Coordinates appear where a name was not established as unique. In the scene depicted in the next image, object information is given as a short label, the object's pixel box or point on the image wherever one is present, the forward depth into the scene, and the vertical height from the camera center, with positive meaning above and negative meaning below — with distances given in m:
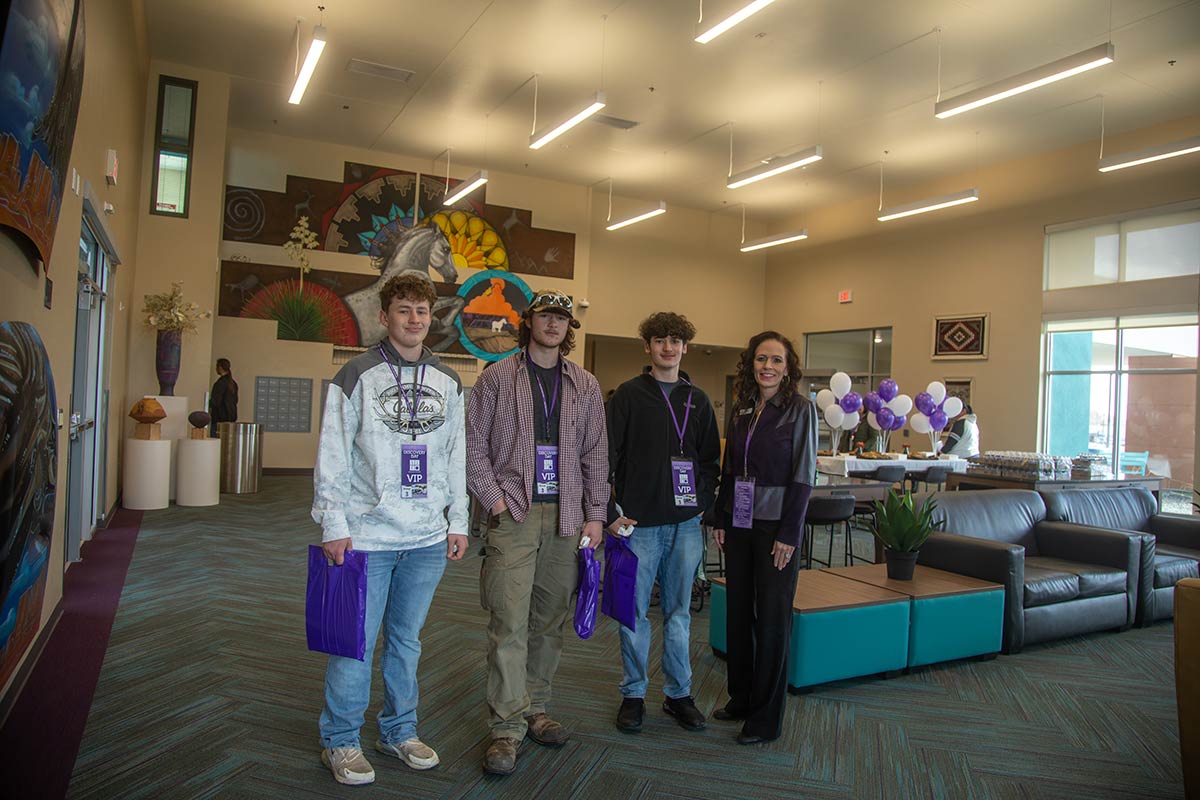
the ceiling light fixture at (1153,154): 7.00 +2.65
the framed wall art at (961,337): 10.47 +1.15
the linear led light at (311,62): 6.12 +2.88
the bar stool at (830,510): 4.38 -0.61
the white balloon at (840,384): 8.06 +0.29
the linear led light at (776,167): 8.13 +2.85
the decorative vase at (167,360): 7.25 +0.21
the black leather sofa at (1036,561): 3.81 -0.82
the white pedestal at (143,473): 6.61 -0.85
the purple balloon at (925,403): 8.43 +0.12
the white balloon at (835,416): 7.79 -0.07
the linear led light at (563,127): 6.98 +2.91
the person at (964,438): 8.63 -0.27
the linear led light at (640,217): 10.42 +2.75
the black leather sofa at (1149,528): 4.36 -0.73
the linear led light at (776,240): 11.14 +2.64
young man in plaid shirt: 2.34 -0.33
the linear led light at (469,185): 9.37 +2.78
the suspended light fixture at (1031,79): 5.53 +2.79
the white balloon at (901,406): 8.03 +0.07
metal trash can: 8.01 -0.81
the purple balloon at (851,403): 7.81 +0.08
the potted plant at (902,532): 3.69 -0.61
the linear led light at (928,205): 8.85 +2.64
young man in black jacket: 2.63 -0.32
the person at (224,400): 8.66 -0.20
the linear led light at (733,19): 5.06 +2.77
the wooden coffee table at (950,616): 3.45 -0.97
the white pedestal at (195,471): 6.99 -0.85
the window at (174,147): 7.99 +2.59
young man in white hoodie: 2.15 -0.32
